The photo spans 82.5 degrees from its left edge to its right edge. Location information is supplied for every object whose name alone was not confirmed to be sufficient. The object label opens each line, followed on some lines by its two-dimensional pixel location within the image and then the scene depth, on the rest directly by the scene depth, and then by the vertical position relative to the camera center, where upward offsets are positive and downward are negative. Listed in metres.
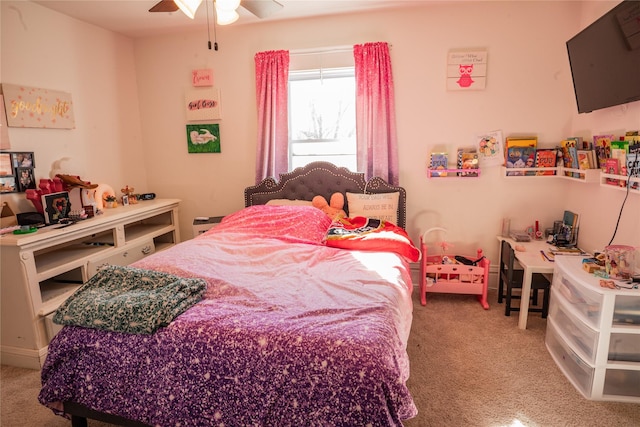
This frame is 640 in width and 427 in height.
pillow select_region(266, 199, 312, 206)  3.45 -0.50
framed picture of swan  3.86 +0.13
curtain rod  3.43 +0.93
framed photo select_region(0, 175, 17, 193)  2.63 -0.22
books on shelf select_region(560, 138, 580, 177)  2.85 -0.07
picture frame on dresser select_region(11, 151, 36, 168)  2.70 -0.05
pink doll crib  3.11 -1.10
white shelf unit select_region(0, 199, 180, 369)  2.34 -0.82
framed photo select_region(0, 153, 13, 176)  2.62 -0.09
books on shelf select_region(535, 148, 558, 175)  3.11 -0.11
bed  1.41 -0.85
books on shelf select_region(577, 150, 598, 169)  2.67 -0.11
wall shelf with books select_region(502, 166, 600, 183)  2.85 -0.22
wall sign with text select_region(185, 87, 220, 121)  3.79 +0.48
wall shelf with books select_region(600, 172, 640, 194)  2.18 -0.24
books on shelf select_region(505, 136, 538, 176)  3.16 -0.05
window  3.60 +0.32
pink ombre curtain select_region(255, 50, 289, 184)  3.52 +0.35
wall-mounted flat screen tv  2.01 +0.52
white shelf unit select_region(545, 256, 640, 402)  1.94 -1.07
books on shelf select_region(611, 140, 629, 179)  2.29 -0.05
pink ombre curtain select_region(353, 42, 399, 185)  3.31 +0.33
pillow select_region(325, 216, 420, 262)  2.69 -0.67
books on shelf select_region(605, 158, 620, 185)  2.38 -0.15
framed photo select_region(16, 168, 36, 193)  2.74 -0.20
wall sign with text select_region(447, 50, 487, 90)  3.21 +0.68
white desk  2.63 -0.85
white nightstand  3.66 -0.74
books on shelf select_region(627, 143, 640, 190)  2.16 -0.11
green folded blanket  1.62 -0.70
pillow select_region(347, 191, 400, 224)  3.29 -0.52
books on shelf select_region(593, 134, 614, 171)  2.54 -0.02
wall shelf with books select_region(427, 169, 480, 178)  3.29 -0.23
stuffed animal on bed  3.41 -0.51
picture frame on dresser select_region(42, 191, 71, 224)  2.64 -0.40
